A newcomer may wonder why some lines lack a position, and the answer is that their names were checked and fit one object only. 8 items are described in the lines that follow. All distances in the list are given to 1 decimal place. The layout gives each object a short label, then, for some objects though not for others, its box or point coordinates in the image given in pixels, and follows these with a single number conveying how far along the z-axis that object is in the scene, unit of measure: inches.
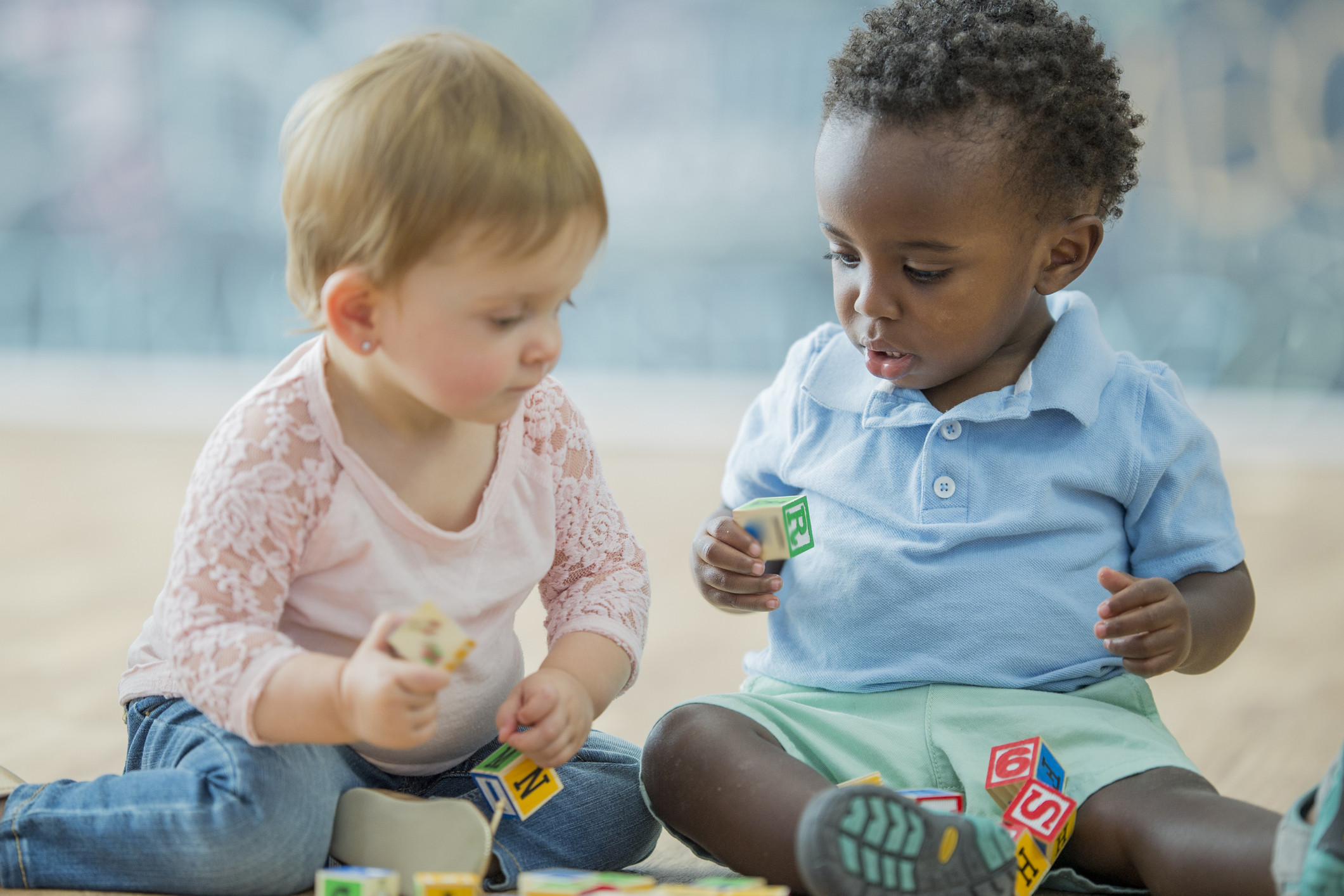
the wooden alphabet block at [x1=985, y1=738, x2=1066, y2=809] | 81.1
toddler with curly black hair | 82.9
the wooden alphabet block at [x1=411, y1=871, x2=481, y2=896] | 76.5
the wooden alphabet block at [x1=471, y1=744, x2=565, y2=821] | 80.2
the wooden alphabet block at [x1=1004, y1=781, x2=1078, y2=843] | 80.4
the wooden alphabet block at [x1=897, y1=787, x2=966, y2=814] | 80.5
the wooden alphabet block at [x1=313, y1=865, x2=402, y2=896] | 76.6
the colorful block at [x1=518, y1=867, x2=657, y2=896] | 75.5
